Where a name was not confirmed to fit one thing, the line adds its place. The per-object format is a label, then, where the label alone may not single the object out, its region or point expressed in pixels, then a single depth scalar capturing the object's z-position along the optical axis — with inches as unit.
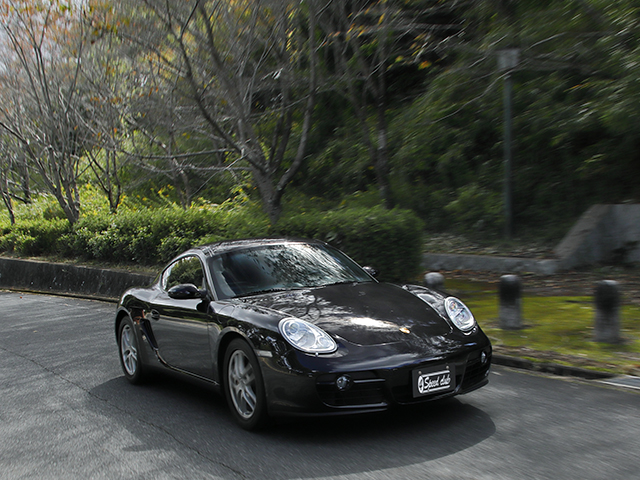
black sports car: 166.9
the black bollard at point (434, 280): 352.2
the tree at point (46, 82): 658.2
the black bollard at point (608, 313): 272.5
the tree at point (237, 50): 498.9
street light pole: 516.1
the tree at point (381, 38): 563.2
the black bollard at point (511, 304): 312.7
